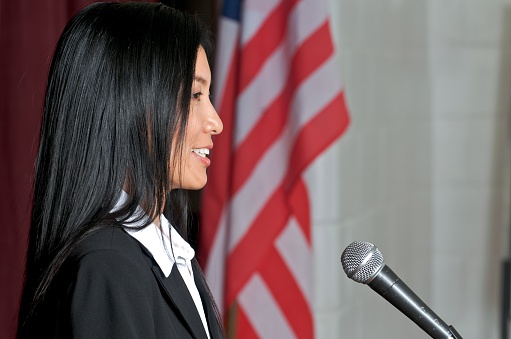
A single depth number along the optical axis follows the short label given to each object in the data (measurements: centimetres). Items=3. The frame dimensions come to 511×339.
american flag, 291
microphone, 197
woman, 194
